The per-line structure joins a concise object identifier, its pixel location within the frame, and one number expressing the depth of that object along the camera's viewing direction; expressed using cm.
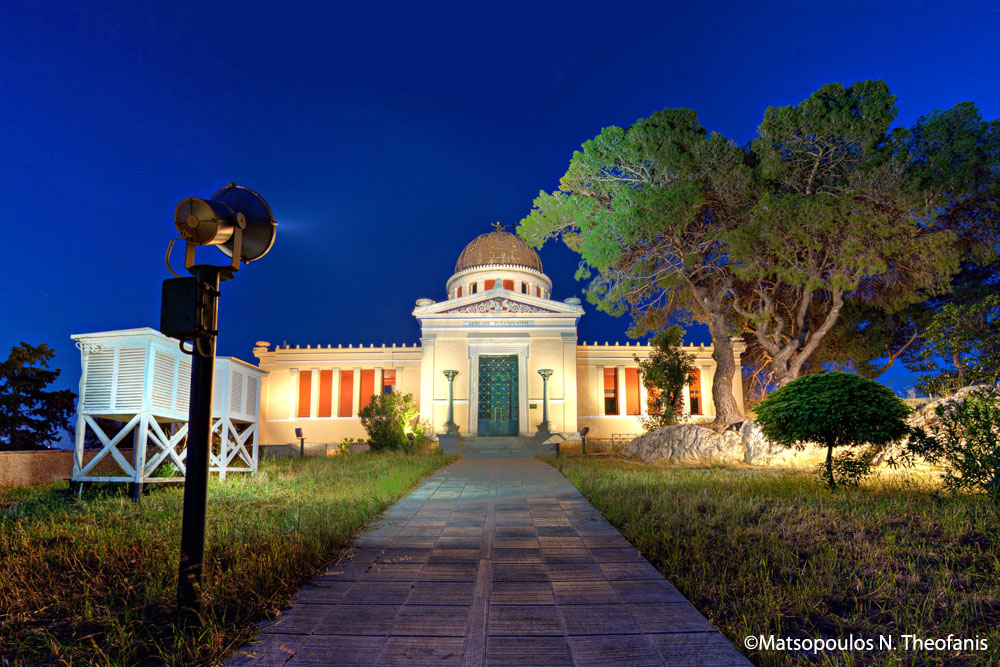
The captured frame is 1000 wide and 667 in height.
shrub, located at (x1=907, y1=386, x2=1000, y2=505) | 642
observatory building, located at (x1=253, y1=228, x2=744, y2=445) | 2589
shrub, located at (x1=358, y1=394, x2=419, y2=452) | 1984
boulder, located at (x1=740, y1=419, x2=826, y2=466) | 1458
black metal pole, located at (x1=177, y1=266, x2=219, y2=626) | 314
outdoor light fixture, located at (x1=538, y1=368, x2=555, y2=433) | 2416
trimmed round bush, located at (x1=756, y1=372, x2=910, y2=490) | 832
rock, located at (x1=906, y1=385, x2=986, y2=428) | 1114
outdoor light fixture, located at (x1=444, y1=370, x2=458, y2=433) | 2405
